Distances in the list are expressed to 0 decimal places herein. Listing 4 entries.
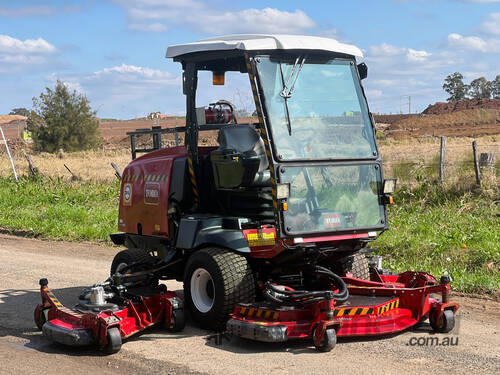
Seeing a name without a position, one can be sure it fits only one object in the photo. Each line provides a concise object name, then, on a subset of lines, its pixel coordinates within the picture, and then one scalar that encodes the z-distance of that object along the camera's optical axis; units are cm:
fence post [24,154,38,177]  2094
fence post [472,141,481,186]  1334
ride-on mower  620
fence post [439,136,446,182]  1381
